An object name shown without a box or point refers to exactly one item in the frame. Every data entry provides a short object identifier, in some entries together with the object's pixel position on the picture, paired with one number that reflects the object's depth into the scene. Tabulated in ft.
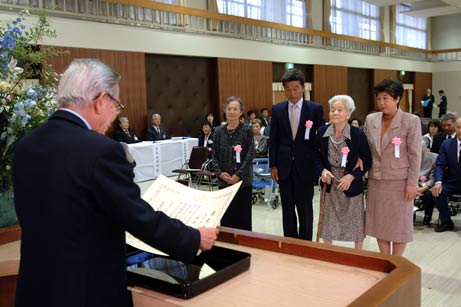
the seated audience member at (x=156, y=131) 32.17
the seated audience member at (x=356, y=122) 21.02
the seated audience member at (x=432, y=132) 20.40
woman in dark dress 12.67
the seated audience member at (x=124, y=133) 29.60
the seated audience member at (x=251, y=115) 38.60
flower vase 6.48
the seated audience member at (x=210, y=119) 36.86
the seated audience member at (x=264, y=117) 37.58
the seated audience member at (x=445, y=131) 19.20
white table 27.91
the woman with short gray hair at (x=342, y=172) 10.47
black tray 4.21
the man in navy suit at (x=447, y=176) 15.47
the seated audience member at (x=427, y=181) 16.79
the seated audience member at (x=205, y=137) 29.91
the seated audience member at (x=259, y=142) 23.54
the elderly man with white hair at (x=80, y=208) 3.69
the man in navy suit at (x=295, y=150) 11.94
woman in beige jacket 10.07
